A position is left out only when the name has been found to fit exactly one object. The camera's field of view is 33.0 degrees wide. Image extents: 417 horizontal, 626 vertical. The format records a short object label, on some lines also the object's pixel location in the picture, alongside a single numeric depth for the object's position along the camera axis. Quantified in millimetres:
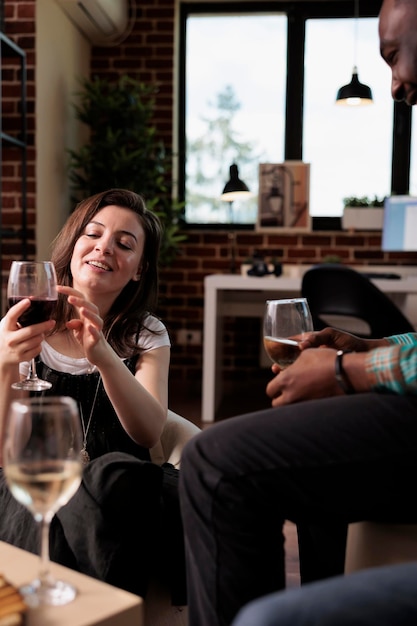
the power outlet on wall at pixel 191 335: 5285
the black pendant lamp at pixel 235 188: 4414
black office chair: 3172
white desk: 3727
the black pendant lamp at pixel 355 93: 4227
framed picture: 5166
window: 5188
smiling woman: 1241
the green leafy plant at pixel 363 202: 5043
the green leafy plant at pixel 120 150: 4508
